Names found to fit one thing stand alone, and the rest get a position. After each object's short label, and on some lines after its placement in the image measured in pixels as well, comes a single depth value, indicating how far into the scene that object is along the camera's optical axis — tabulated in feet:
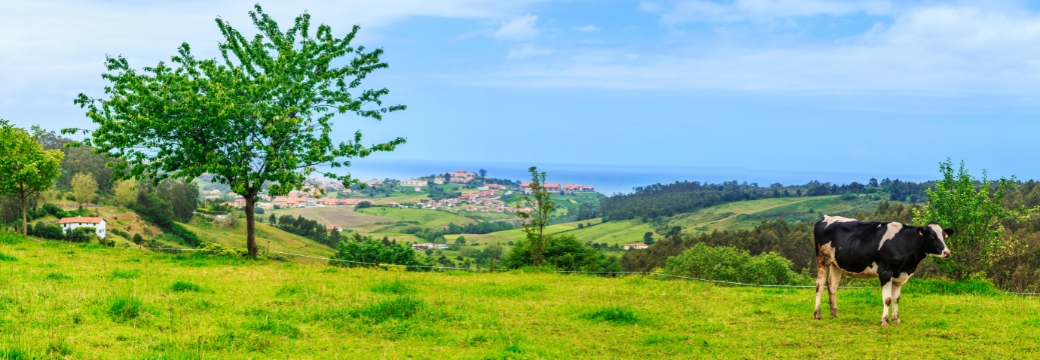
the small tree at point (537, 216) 96.99
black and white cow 41.47
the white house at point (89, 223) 231.50
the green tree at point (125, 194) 316.81
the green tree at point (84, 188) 262.67
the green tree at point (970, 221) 59.62
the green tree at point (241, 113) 73.56
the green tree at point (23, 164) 97.19
